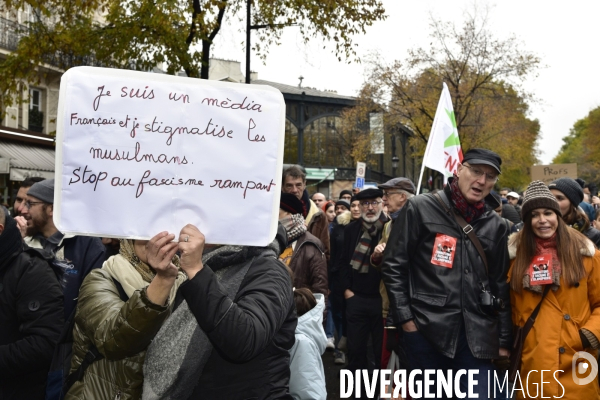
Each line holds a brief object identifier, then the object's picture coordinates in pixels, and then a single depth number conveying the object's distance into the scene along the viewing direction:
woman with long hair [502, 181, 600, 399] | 4.01
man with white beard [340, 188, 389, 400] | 6.16
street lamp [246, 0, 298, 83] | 11.92
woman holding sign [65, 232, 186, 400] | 2.09
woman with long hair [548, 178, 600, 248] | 5.10
